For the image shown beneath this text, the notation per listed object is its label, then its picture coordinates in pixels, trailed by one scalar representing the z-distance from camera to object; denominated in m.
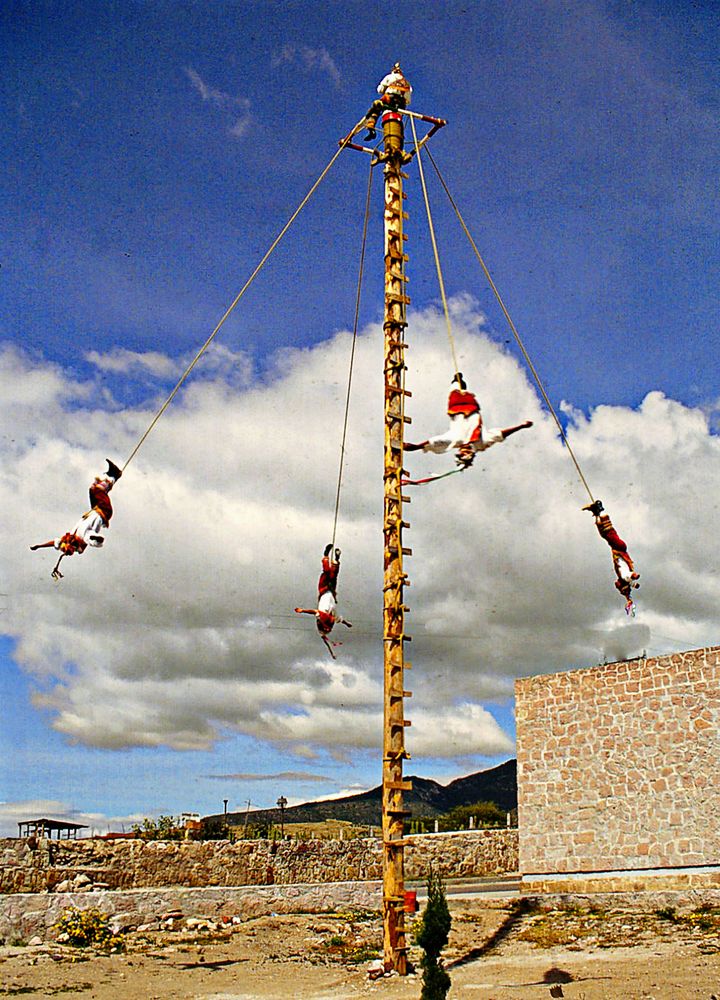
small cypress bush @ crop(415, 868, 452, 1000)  7.83
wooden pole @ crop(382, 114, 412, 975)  11.02
